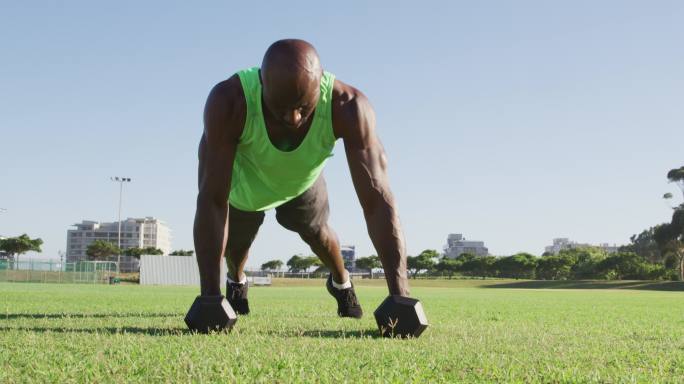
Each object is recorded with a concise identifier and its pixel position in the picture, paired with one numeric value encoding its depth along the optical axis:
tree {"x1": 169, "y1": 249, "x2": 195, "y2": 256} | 108.62
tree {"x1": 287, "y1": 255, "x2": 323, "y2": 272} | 117.25
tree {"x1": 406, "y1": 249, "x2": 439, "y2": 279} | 101.12
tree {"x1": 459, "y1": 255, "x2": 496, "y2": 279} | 95.00
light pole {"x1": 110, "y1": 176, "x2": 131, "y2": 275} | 70.75
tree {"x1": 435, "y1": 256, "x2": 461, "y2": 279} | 97.25
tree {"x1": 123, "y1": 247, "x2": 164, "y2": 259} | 104.97
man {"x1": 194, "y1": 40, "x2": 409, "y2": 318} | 3.24
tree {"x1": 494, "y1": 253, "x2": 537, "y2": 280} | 92.12
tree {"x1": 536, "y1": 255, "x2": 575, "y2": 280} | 90.00
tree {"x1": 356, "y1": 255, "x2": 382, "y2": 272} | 105.69
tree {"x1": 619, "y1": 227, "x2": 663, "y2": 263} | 118.56
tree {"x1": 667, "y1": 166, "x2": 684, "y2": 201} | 80.44
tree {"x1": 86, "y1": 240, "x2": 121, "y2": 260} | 94.06
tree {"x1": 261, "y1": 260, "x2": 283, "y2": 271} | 122.88
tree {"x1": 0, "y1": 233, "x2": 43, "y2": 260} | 79.50
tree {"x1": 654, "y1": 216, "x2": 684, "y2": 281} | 70.44
